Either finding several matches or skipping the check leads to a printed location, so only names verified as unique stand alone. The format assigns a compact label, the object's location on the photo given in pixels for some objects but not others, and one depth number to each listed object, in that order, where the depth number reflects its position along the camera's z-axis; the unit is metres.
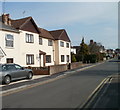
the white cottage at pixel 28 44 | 20.80
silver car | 13.73
